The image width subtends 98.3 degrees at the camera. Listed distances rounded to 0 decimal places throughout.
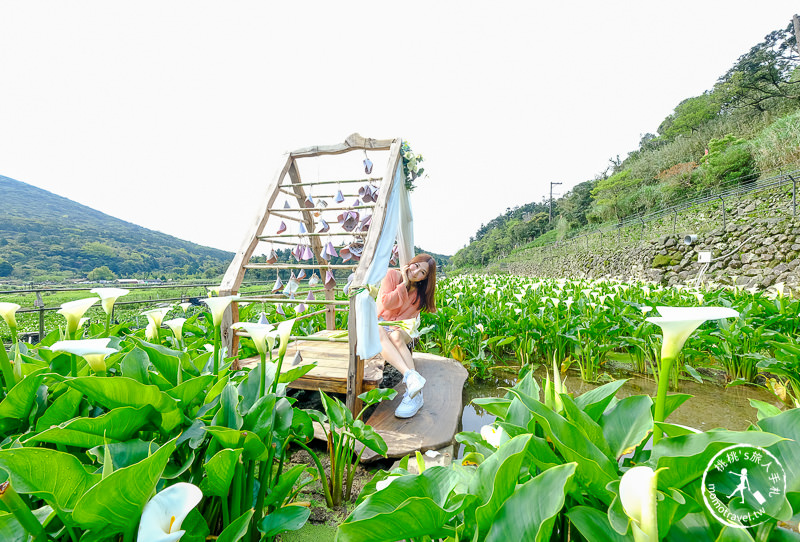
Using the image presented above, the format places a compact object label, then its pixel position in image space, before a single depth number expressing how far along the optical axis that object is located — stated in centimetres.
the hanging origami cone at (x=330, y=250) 308
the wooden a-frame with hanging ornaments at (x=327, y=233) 214
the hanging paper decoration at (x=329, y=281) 359
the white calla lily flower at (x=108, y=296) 109
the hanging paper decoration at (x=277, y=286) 338
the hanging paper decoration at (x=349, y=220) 295
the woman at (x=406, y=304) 227
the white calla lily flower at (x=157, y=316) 122
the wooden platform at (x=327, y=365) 226
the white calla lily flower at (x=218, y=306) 96
